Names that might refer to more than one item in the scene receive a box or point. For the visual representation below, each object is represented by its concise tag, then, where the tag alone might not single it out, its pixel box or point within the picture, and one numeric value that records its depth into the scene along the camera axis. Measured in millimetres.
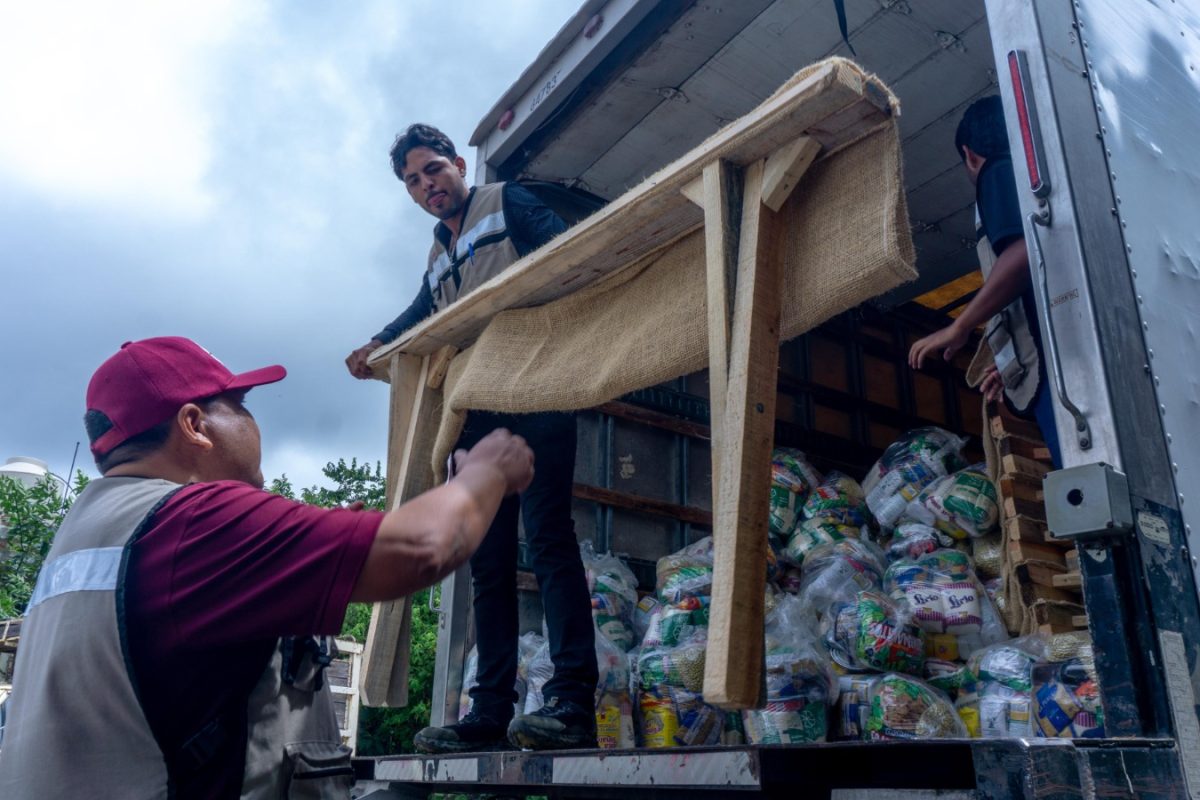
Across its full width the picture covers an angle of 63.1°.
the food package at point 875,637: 3293
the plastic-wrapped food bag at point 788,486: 4750
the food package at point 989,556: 3868
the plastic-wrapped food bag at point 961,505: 4004
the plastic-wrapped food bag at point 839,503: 4695
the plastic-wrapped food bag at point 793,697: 3156
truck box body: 1530
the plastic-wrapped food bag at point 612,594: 3846
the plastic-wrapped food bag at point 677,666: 3369
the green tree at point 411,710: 10750
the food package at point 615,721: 3389
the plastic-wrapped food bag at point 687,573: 3760
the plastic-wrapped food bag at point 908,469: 4602
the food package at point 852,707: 3168
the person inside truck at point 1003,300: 2443
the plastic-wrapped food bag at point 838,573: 3812
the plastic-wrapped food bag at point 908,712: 3006
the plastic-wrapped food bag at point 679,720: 3355
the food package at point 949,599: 3467
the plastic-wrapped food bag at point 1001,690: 2906
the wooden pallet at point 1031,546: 3387
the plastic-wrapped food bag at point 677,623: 3578
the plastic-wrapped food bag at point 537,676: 3580
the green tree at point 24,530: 13984
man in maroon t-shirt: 1575
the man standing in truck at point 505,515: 2709
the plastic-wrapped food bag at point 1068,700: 2414
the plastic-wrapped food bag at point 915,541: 4125
